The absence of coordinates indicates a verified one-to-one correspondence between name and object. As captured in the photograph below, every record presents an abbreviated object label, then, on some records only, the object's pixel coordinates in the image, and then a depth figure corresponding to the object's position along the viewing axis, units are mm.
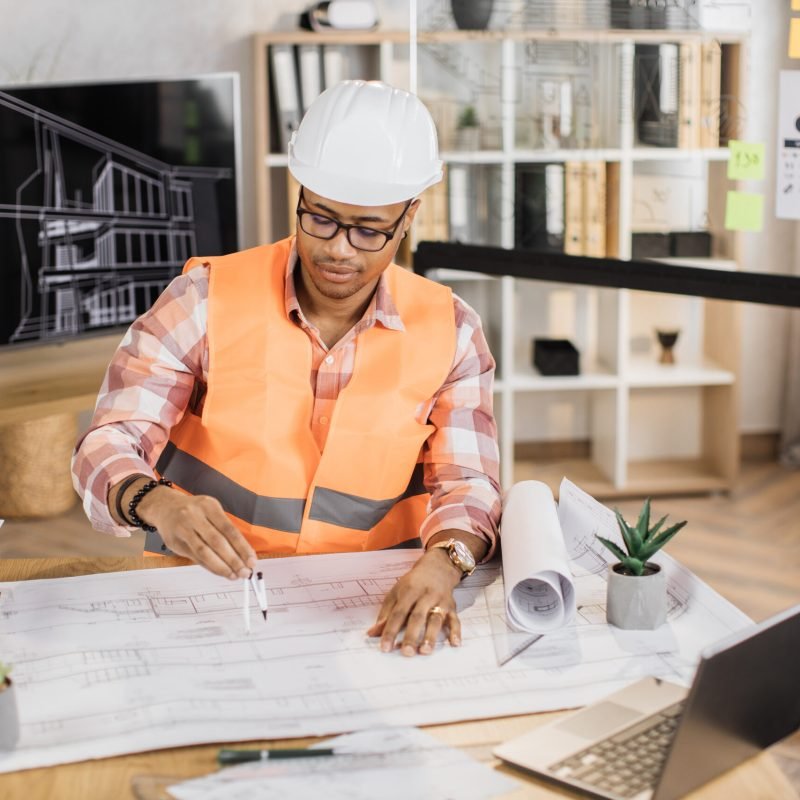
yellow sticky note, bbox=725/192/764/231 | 2826
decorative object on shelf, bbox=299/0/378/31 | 3928
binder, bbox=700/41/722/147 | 2953
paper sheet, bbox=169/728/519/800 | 1026
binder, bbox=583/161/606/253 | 3541
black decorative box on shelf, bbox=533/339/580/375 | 4086
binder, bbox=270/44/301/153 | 3932
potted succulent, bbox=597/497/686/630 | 1351
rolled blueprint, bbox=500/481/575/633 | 1347
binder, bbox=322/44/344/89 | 3977
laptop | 993
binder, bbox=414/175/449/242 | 3719
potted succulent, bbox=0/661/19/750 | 1101
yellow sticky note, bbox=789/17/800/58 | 2531
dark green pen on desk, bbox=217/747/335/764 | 1073
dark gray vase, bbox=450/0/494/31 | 3453
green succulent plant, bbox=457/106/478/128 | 3547
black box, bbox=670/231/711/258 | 3115
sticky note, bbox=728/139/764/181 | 2769
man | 1607
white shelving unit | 3486
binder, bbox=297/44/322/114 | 3941
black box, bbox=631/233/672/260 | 3168
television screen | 3453
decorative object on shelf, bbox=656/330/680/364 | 4184
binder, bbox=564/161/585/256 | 3557
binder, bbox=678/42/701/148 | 3047
